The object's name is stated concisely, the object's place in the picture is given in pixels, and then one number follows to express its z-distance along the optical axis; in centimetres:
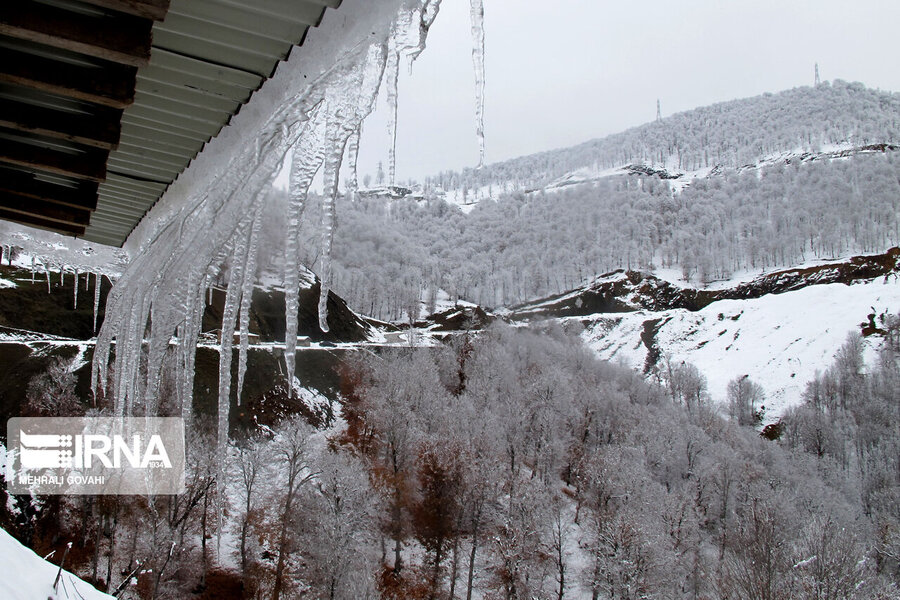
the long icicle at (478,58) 231
